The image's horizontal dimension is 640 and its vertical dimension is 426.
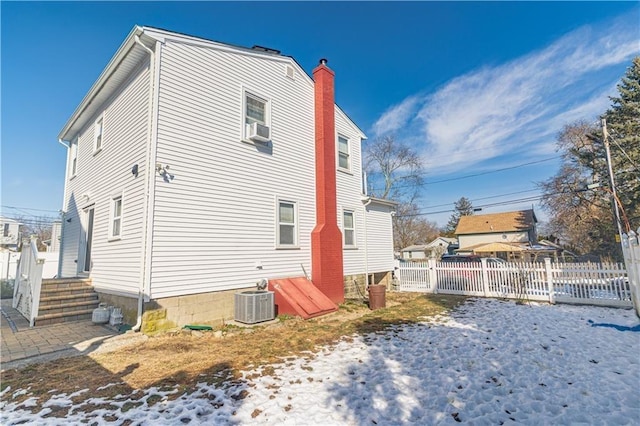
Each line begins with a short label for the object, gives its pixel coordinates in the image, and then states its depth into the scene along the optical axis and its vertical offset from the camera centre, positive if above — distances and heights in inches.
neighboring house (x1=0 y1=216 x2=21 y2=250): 767.7 +72.2
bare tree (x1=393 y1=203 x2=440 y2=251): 1509.6 +127.3
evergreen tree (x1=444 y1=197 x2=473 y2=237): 2546.8 +305.3
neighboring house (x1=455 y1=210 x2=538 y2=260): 1510.8 +91.1
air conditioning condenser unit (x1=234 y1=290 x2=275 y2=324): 281.6 -54.5
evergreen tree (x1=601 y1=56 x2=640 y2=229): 836.0 +312.1
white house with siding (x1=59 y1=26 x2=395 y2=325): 266.8 +82.9
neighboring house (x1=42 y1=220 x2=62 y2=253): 568.7 +37.2
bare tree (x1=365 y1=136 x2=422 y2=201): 1325.0 +379.6
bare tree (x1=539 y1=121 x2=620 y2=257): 943.0 +165.1
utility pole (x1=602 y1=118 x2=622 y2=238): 575.9 +197.3
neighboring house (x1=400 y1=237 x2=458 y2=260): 1601.9 -14.4
